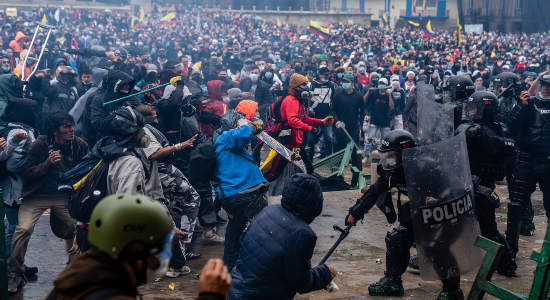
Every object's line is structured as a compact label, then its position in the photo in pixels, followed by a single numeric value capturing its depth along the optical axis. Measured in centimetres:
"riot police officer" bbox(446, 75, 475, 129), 572
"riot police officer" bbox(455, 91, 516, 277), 514
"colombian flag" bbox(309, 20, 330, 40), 2569
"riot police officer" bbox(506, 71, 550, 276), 596
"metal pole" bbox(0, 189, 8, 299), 370
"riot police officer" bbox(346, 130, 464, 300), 440
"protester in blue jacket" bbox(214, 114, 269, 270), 498
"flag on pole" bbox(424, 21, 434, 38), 3119
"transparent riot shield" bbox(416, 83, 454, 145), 505
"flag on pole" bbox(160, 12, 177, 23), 3212
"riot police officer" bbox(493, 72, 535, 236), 658
